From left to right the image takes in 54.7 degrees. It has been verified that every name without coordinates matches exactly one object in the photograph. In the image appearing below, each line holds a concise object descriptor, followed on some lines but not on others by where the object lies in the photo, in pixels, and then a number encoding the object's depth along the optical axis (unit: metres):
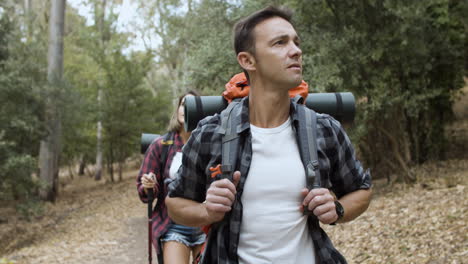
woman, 3.70
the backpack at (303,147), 1.89
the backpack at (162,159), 4.17
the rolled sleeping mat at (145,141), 4.62
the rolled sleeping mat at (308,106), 2.42
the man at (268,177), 1.92
